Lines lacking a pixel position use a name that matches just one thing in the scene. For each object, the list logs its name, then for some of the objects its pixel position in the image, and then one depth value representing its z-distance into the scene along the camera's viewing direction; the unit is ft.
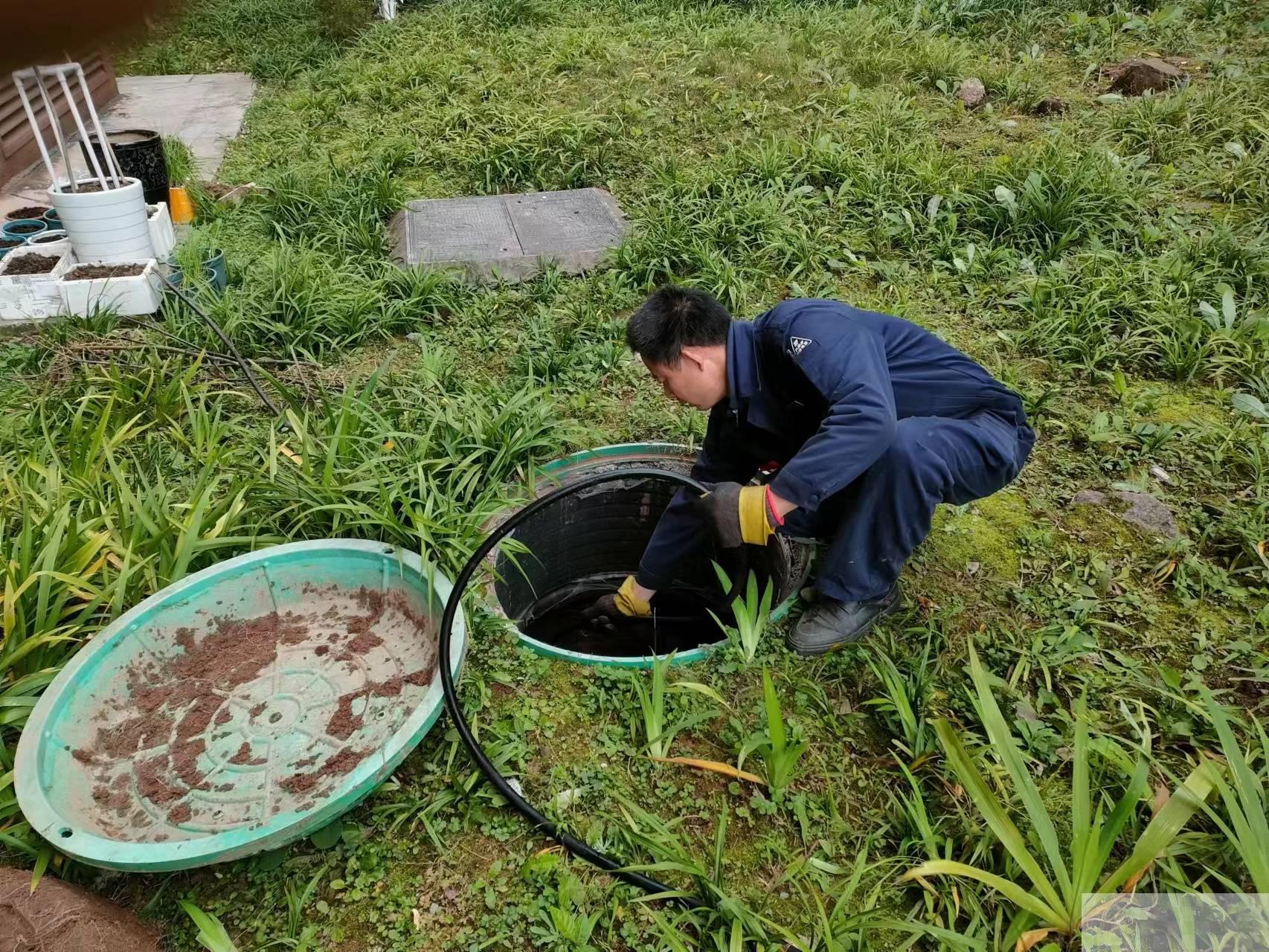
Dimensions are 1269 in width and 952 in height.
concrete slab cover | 13.65
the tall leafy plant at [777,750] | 6.68
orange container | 15.21
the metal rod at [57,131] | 8.59
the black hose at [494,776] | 6.12
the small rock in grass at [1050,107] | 18.63
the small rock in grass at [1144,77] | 18.80
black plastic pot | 13.98
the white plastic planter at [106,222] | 11.83
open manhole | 9.56
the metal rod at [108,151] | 12.00
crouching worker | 7.15
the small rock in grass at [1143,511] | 9.34
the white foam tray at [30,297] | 11.62
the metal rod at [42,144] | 9.92
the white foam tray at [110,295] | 11.61
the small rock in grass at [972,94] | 19.20
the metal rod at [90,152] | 11.43
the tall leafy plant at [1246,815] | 5.24
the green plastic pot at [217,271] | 12.78
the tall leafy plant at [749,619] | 7.69
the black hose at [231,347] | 10.45
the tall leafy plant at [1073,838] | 5.46
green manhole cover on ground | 5.78
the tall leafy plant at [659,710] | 7.00
